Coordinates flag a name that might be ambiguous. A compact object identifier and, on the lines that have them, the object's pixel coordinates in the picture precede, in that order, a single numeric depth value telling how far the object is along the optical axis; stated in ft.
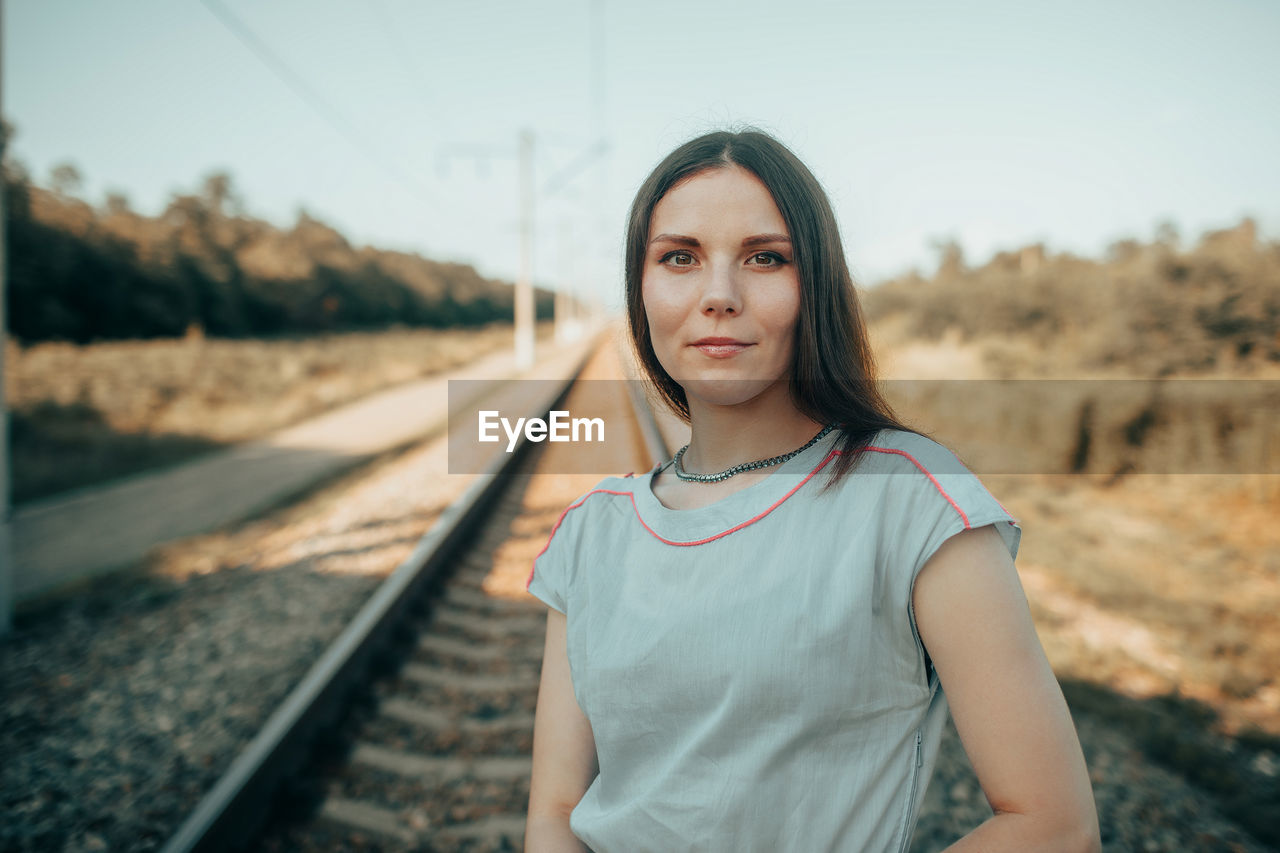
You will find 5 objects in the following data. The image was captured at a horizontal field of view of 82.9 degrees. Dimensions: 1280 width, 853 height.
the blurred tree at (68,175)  109.07
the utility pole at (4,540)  16.67
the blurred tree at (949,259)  85.97
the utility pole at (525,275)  81.61
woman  3.26
